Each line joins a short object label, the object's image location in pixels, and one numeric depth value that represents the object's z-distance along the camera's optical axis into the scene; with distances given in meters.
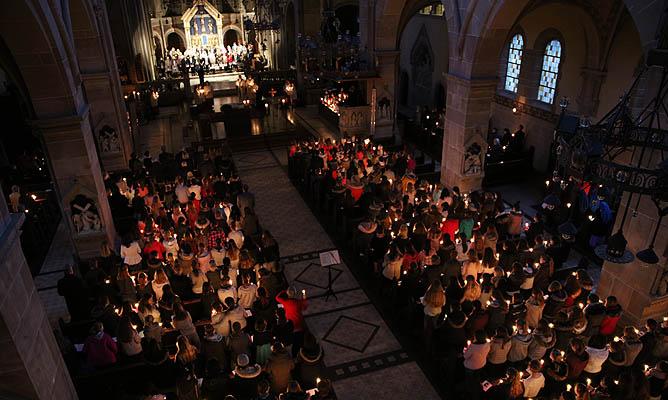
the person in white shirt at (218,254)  10.77
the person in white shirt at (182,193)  13.68
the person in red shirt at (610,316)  8.51
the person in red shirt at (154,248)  10.73
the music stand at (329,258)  9.74
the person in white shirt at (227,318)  8.60
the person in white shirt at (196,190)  13.93
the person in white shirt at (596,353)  7.60
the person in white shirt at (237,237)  11.39
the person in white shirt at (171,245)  11.01
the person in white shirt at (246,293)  9.38
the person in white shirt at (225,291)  9.28
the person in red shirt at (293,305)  8.98
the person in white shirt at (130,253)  10.71
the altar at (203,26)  37.09
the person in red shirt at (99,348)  7.65
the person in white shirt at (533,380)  7.26
